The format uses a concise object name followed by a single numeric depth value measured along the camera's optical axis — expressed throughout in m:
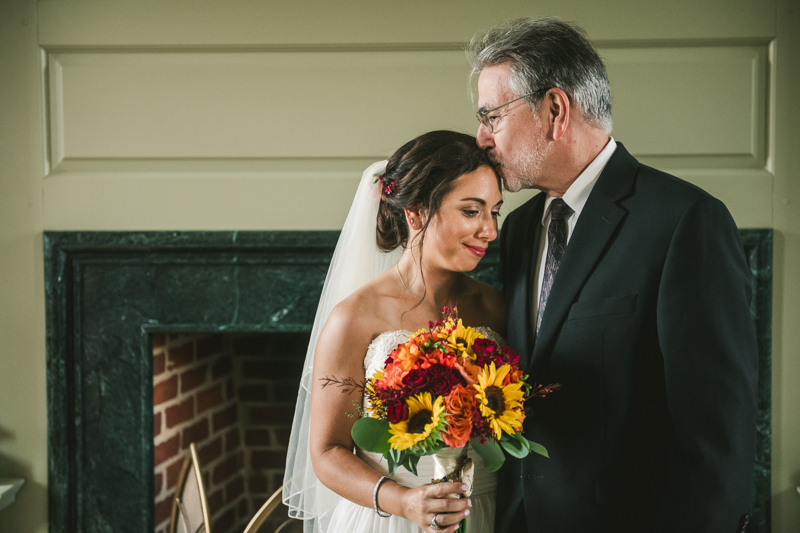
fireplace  2.34
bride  1.62
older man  1.30
